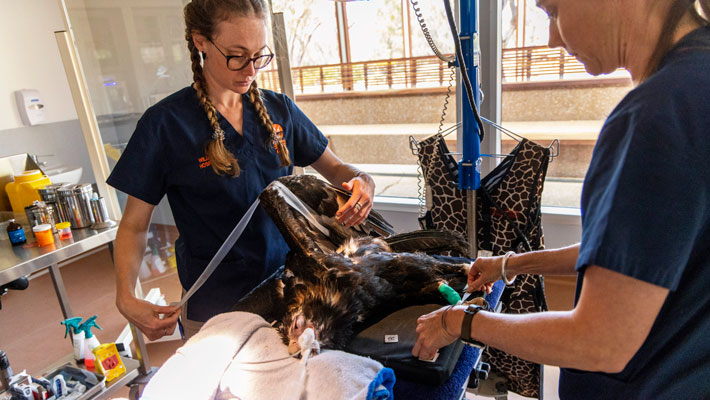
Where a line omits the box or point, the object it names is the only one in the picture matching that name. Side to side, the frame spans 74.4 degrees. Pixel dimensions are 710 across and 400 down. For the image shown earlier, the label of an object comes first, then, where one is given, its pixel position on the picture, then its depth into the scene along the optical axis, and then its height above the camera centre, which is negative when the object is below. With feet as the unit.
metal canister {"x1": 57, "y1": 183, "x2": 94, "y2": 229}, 6.93 -1.50
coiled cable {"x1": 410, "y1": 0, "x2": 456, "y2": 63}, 4.75 +0.19
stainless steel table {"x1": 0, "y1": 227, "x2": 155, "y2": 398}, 5.94 -2.01
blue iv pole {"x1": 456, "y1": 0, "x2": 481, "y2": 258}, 4.74 -0.65
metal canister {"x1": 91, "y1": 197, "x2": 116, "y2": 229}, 7.02 -1.72
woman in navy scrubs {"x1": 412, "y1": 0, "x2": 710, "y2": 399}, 1.90 -0.70
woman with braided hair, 4.02 -0.73
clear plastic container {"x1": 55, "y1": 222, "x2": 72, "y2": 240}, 6.69 -1.82
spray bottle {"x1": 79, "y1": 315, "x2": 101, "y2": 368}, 7.07 -3.60
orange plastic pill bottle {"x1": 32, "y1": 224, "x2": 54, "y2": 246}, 6.45 -1.77
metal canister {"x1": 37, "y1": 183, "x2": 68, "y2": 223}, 7.02 -1.43
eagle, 3.34 -1.56
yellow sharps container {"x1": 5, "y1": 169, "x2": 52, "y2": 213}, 7.20 -1.29
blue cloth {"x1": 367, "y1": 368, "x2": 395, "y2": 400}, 2.64 -1.76
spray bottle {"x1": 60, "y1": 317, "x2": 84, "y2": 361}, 7.03 -3.48
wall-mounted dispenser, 11.45 -0.09
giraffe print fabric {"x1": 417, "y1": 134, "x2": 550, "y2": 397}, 5.73 -1.89
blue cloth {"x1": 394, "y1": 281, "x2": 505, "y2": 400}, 2.93 -1.99
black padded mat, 2.97 -1.85
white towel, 2.69 -1.70
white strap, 4.17 -1.42
